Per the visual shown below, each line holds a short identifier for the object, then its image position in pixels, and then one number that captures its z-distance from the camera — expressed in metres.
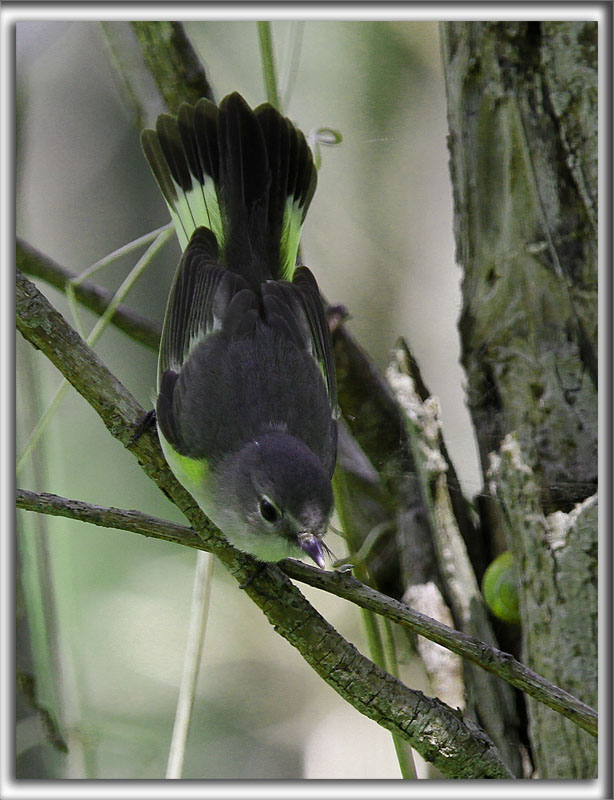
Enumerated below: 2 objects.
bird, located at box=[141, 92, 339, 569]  4.13
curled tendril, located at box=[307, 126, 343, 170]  4.16
